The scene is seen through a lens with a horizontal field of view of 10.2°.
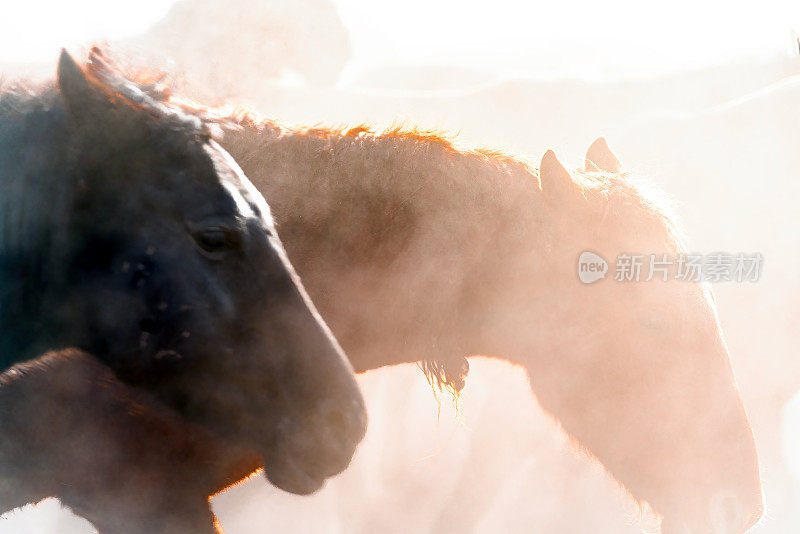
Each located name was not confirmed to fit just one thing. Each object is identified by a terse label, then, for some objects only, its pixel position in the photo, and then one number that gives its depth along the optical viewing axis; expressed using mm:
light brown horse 7059
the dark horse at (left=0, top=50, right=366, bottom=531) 6710
